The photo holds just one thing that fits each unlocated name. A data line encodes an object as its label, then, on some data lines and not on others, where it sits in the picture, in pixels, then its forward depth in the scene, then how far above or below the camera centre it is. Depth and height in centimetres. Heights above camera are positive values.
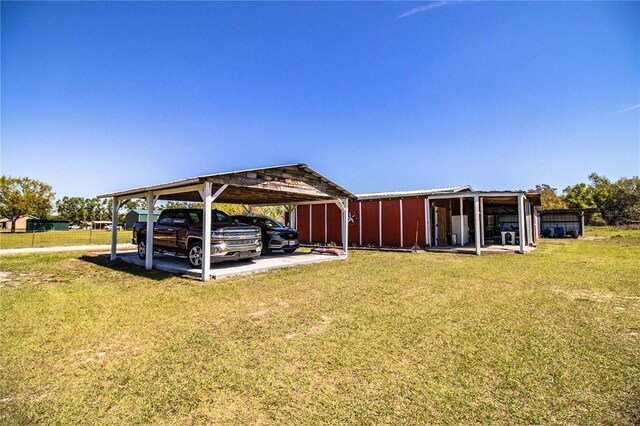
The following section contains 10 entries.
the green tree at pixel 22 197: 4272 +370
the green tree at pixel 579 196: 4312 +317
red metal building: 1661 +6
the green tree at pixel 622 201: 4344 +236
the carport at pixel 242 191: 839 +107
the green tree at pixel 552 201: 4388 +254
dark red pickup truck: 930 -45
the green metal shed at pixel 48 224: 5109 -15
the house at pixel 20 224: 6145 -5
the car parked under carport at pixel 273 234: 1316 -54
